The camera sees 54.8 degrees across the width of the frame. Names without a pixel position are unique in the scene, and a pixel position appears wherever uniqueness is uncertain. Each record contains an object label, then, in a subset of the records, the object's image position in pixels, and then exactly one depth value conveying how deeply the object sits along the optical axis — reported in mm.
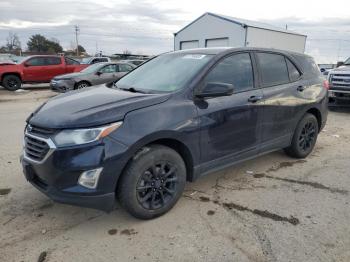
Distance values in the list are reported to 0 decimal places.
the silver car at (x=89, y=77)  13398
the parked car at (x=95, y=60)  22605
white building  27562
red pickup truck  15953
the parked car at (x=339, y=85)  9758
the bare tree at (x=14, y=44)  72081
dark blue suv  2971
